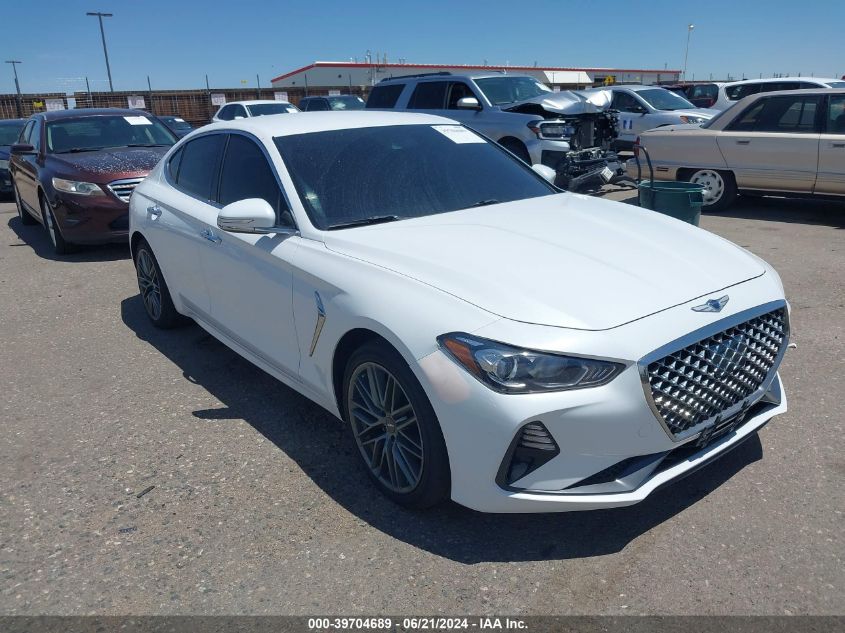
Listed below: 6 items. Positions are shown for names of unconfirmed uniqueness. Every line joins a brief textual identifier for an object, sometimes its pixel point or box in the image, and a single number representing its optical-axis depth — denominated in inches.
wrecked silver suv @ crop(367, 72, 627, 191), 406.3
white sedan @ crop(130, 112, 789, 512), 97.0
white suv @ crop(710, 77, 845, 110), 472.1
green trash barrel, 246.1
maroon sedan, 313.9
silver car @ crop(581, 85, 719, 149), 547.5
